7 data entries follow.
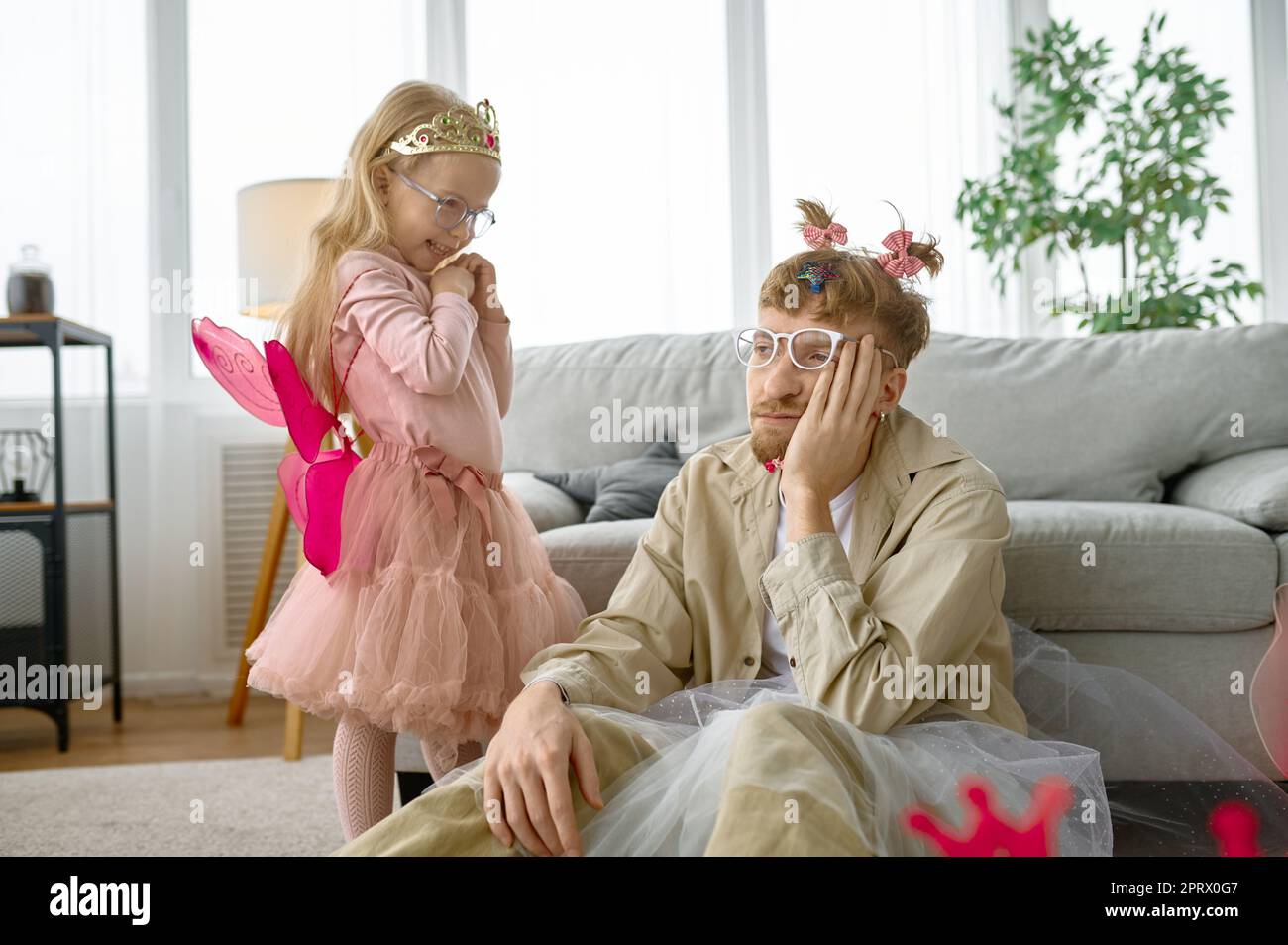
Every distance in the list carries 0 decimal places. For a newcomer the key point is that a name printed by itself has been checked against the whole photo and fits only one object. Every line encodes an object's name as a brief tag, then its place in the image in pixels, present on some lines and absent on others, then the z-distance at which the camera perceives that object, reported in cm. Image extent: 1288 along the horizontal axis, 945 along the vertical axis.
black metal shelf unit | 277
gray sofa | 185
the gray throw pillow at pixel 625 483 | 223
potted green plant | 317
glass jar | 291
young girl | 143
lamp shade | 284
